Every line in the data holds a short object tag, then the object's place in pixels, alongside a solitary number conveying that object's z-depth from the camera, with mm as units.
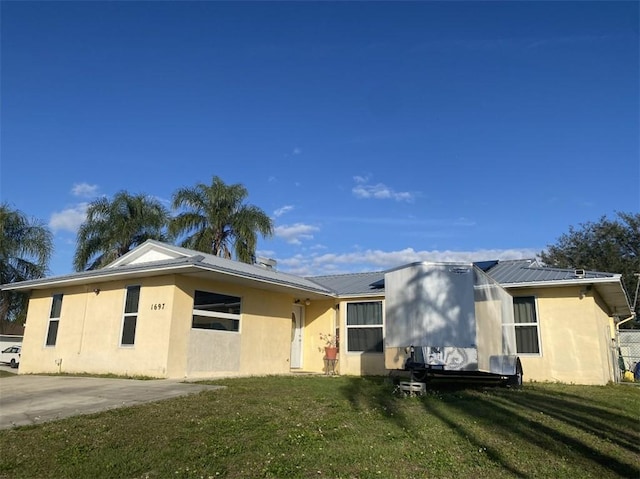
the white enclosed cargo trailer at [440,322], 8297
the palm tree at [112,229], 24891
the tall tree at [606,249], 33459
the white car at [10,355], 26770
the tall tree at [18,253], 22859
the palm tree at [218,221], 25484
